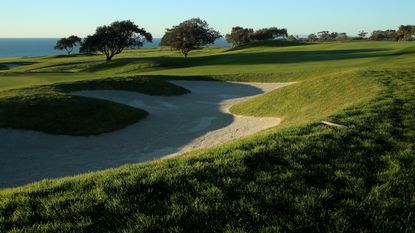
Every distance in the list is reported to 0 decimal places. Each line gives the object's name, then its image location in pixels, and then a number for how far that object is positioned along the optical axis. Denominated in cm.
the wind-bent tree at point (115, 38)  7419
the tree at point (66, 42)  12925
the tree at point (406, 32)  13500
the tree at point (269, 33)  14912
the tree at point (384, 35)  15358
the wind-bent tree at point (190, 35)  8275
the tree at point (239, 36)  13862
